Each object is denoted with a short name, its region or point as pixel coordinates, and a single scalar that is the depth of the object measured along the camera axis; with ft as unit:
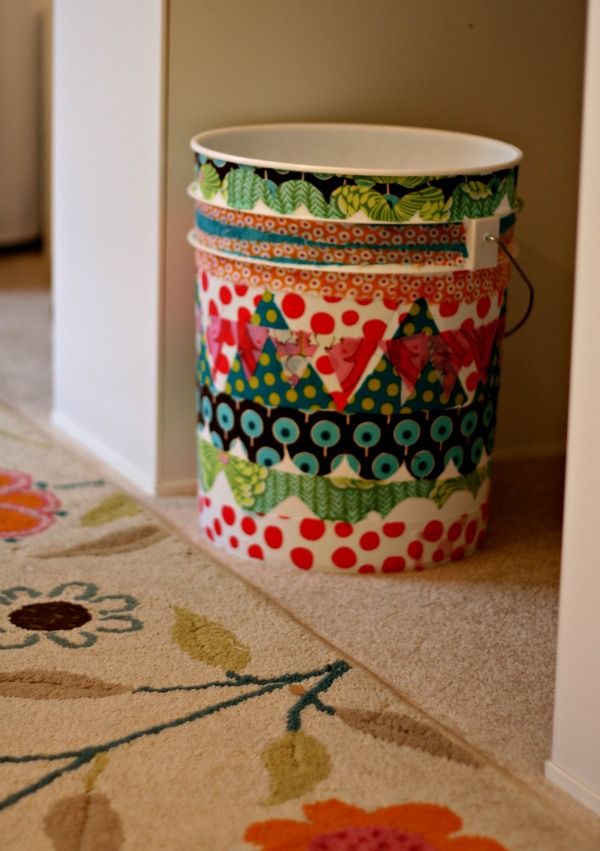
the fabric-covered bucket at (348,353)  6.19
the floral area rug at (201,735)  5.20
